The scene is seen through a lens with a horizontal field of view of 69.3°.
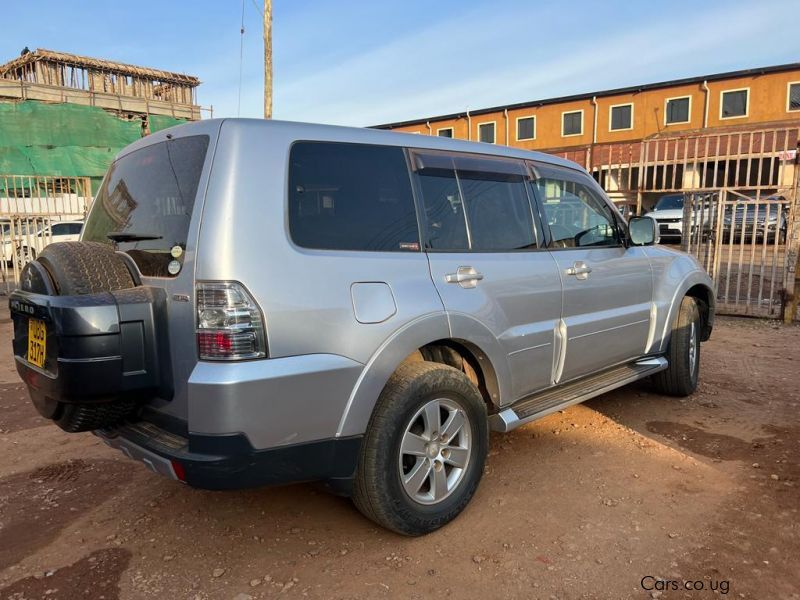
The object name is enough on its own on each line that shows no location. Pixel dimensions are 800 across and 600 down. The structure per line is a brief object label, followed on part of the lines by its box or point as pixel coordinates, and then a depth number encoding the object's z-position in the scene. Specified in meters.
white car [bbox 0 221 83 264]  10.98
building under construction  21.12
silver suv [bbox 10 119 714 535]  2.23
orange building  25.39
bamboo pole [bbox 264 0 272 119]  13.75
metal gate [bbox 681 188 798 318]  8.17
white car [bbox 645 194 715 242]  17.78
